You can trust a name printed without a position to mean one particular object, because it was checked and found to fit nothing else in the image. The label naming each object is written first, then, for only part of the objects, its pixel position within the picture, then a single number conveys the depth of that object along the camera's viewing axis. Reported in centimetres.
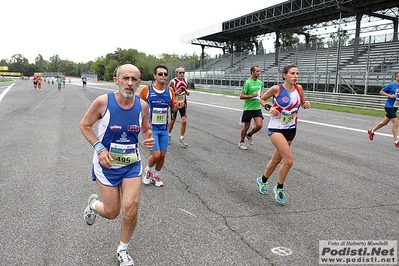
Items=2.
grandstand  2447
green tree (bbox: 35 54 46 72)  18200
